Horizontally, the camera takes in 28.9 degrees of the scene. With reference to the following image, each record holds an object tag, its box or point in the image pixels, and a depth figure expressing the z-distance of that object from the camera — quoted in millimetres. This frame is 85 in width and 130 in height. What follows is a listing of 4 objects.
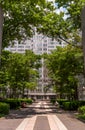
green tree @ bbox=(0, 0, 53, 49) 16946
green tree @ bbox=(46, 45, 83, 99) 20375
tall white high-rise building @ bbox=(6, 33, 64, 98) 71677
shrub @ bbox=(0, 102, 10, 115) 15031
